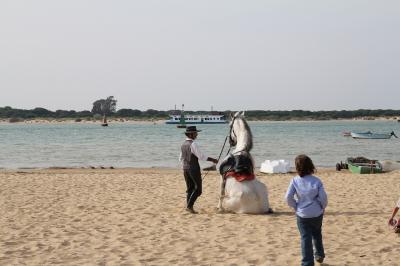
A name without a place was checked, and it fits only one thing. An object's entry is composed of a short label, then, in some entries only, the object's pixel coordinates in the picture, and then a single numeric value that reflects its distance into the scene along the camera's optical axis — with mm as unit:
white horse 9922
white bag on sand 20875
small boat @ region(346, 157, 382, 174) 20312
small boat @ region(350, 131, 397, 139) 59125
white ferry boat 121688
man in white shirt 10078
